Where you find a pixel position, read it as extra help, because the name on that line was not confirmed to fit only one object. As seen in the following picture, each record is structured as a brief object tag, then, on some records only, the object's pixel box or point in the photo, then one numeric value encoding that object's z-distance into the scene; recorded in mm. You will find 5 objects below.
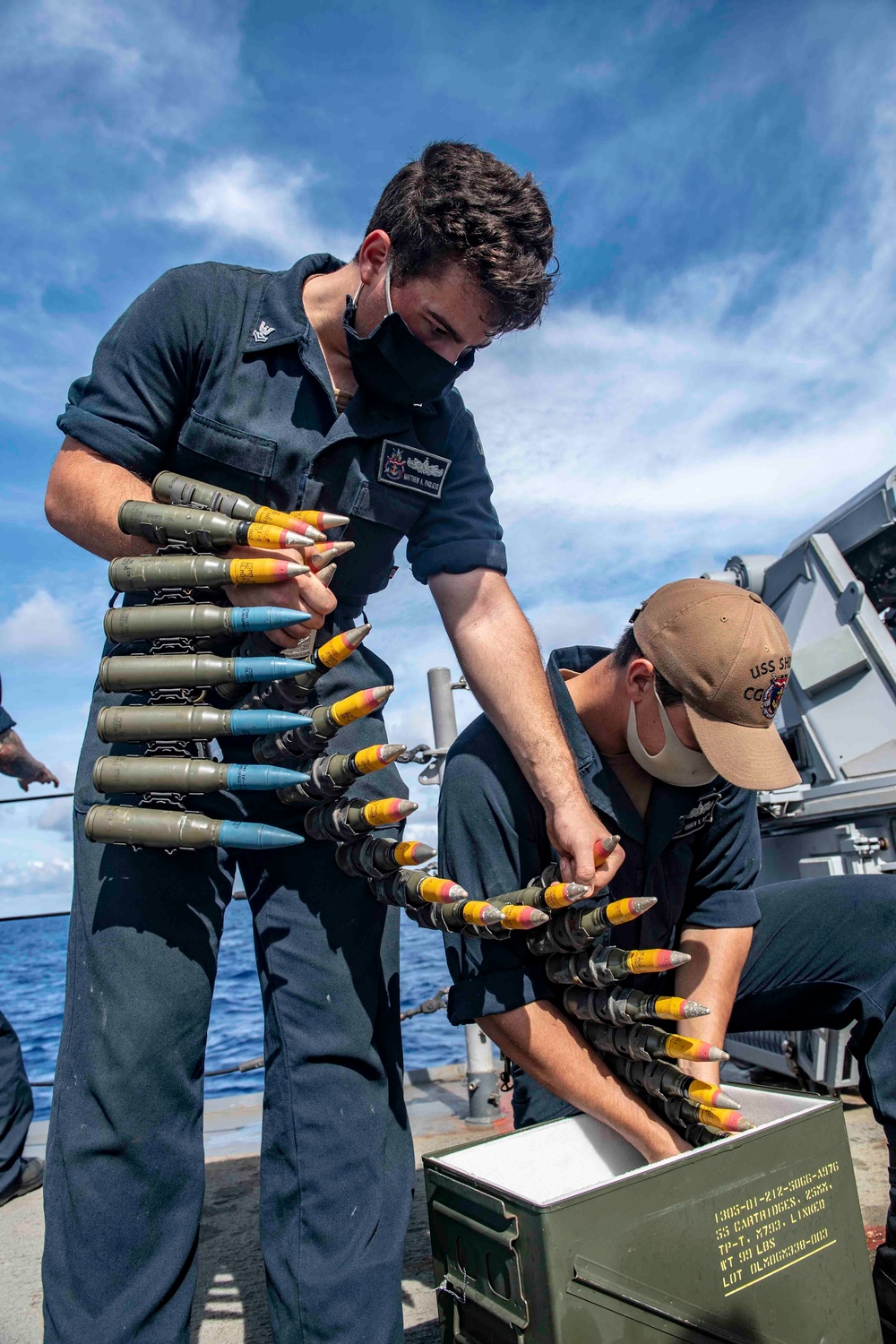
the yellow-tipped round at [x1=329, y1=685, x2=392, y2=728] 1927
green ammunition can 1620
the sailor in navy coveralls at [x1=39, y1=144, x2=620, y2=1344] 1780
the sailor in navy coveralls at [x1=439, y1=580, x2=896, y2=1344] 2295
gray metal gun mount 4156
